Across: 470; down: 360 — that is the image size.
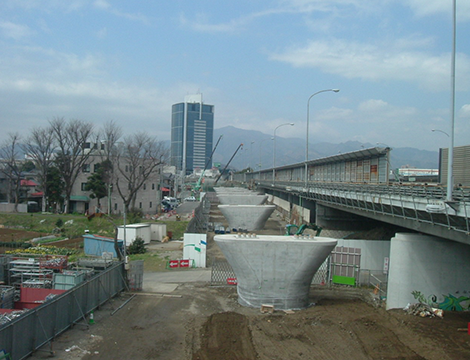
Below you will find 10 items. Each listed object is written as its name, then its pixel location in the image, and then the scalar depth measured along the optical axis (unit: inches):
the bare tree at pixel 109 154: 2415.1
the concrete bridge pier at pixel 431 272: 749.3
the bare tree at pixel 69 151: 2356.1
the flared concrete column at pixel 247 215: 2102.6
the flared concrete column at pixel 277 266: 789.2
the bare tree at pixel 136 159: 2426.2
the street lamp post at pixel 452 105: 606.1
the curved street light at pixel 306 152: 1497.2
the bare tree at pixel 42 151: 2388.0
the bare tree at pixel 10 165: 2402.1
